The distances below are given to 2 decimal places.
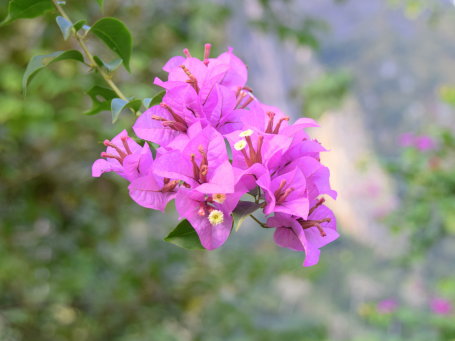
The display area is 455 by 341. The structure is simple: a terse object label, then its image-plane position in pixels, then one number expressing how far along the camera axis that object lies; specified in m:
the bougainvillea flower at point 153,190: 0.34
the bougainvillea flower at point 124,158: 0.35
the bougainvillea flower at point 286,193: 0.32
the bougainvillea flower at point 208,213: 0.32
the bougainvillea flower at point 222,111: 0.37
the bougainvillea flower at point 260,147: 0.33
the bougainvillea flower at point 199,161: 0.32
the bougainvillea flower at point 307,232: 0.33
